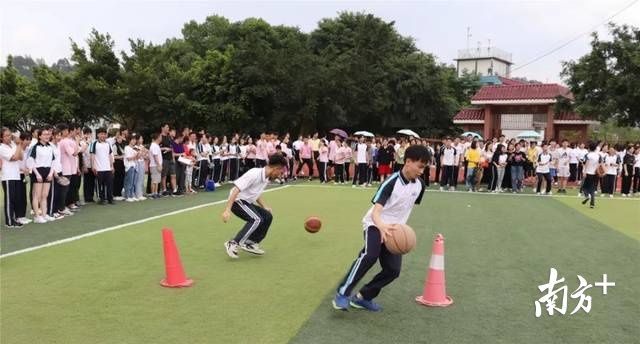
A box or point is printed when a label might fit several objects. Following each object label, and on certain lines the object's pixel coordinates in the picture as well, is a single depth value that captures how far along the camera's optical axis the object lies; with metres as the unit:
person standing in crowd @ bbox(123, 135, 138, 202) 13.80
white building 76.38
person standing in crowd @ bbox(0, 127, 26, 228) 9.65
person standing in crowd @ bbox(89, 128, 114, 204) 12.72
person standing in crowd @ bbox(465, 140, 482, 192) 18.27
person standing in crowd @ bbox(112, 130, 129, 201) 13.88
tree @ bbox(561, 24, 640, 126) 25.59
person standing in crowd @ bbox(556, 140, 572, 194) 18.39
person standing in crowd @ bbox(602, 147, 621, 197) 16.81
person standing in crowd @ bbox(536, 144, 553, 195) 17.47
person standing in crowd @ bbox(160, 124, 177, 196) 15.22
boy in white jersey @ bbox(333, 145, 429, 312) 5.11
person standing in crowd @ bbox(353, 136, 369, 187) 19.50
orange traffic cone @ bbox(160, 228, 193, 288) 6.23
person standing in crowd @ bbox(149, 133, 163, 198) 14.64
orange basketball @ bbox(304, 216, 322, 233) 7.66
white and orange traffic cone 5.75
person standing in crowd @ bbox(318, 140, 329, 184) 20.36
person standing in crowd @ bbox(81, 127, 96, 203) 12.89
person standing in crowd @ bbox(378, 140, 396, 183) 19.51
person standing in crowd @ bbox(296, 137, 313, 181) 21.09
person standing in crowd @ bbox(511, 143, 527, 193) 17.72
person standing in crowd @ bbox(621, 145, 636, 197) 18.08
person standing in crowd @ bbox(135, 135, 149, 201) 14.20
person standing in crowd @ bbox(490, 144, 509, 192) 18.03
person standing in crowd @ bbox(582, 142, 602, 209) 14.71
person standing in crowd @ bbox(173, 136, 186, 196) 15.52
